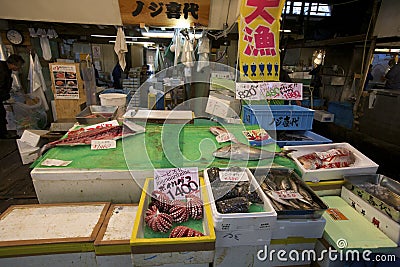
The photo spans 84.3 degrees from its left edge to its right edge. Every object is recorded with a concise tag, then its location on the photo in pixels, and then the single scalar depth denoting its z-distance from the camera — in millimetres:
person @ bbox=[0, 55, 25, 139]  5371
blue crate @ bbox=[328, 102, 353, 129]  6500
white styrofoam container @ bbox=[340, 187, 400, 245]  1677
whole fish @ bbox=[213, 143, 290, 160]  2258
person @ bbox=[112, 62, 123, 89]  9398
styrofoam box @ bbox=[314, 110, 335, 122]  6307
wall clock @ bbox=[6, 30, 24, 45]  5383
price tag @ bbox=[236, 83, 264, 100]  2797
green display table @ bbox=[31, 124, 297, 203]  1895
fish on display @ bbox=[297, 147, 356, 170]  2283
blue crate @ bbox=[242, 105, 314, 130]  2896
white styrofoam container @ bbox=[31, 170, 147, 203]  1868
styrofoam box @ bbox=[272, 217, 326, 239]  1629
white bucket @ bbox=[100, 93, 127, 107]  3736
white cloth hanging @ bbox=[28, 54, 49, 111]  5543
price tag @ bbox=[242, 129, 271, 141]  2574
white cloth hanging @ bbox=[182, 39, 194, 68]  4418
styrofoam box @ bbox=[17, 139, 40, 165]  2841
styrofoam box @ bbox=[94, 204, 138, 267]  1506
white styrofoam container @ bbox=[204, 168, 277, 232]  1477
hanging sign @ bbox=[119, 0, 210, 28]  3758
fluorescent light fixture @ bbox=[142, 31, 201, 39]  6284
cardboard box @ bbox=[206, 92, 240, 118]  2887
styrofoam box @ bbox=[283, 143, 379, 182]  2135
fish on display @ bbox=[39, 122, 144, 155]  2334
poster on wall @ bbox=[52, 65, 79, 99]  4465
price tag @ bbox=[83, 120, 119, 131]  2729
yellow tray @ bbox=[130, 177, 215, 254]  1355
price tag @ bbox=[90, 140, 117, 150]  2303
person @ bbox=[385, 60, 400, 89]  6156
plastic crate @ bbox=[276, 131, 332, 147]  2842
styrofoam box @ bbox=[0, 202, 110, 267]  1479
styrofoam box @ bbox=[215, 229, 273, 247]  1519
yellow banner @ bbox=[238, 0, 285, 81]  3115
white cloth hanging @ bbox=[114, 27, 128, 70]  4145
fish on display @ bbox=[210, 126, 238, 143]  2570
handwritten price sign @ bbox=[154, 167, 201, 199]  1778
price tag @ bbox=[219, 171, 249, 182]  1862
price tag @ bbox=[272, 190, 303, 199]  1793
